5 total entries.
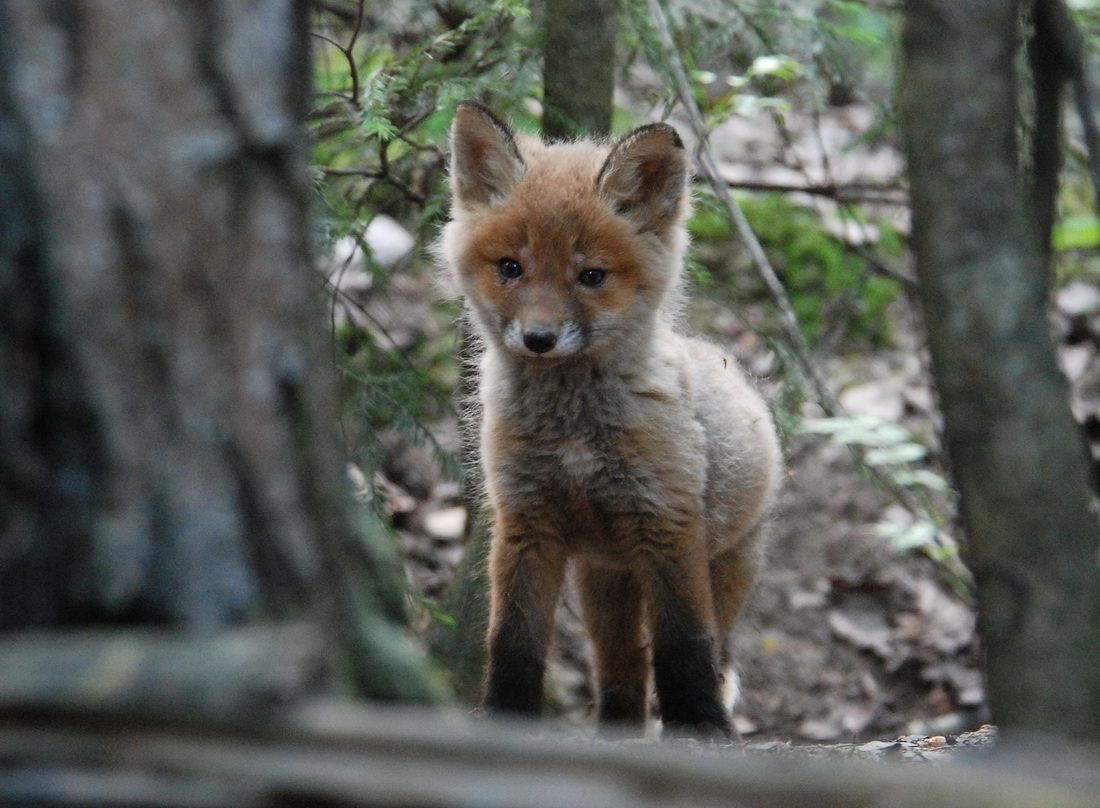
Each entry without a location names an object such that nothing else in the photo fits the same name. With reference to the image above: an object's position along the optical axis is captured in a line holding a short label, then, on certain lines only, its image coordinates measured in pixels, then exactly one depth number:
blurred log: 2.92
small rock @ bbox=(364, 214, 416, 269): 14.53
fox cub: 8.12
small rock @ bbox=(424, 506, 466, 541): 13.66
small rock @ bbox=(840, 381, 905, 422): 15.05
